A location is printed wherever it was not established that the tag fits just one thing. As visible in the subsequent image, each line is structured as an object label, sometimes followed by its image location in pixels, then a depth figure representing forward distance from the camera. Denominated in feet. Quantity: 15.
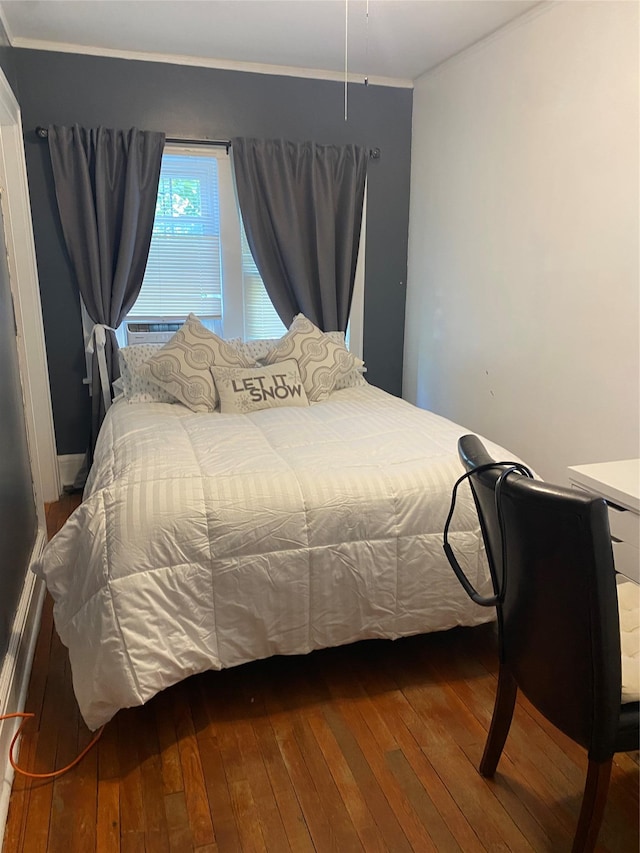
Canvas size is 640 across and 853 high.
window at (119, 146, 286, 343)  12.23
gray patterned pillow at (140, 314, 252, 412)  10.07
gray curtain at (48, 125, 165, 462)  11.27
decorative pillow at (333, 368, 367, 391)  11.43
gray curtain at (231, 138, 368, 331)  12.32
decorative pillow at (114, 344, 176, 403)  10.41
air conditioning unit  12.39
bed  5.75
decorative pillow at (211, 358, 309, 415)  9.96
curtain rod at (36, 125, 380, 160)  11.87
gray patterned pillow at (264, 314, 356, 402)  10.85
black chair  3.68
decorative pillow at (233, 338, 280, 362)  11.51
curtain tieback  11.83
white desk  5.24
